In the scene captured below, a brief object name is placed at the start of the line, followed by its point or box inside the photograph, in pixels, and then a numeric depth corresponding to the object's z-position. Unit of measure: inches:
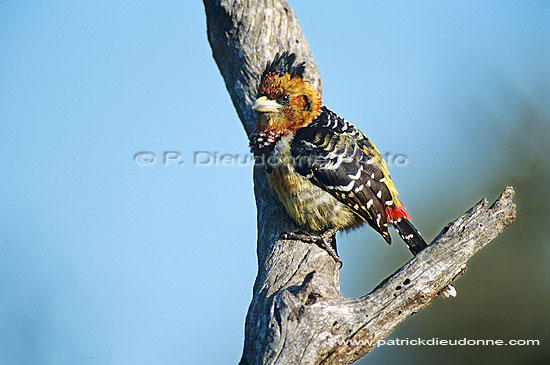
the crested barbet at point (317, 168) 320.5
